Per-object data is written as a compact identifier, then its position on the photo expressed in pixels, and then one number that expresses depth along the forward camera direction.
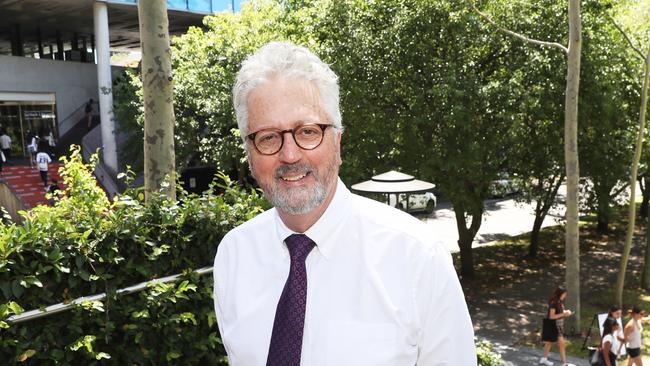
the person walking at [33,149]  25.84
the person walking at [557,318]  11.70
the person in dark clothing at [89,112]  29.73
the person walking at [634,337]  11.05
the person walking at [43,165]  21.89
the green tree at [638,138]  13.58
